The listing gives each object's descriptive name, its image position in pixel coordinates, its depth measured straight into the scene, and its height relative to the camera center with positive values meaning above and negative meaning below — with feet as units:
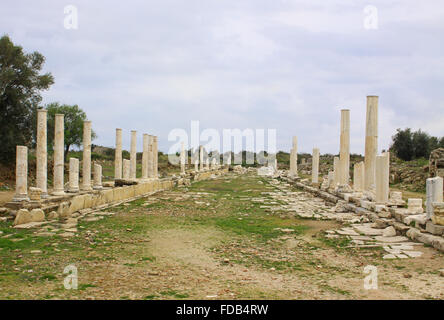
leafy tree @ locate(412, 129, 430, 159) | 140.70 +5.41
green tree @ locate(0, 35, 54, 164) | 82.79 +12.45
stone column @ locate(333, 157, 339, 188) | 67.87 -2.84
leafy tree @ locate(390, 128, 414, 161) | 143.23 +5.08
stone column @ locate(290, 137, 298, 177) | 118.01 -0.36
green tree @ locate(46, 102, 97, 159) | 115.03 +9.67
